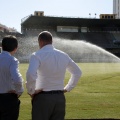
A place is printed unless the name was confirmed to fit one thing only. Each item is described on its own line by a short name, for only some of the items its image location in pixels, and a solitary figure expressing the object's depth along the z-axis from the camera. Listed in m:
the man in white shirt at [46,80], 4.95
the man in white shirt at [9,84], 5.37
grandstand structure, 79.81
